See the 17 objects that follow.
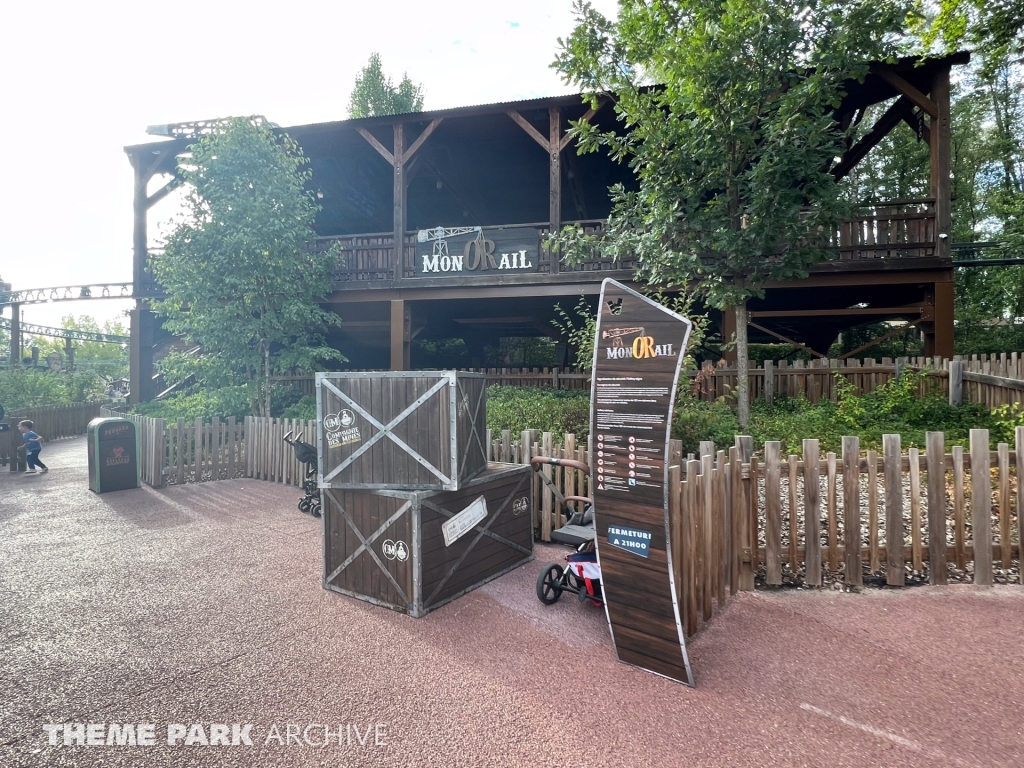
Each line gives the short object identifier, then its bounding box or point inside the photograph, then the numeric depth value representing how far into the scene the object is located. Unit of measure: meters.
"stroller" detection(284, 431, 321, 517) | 7.88
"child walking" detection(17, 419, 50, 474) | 11.55
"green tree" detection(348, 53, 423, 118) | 32.62
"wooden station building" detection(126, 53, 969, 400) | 11.16
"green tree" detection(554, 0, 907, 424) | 7.76
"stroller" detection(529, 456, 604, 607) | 4.40
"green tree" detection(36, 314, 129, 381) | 51.62
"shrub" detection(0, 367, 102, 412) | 18.58
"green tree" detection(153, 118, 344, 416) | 11.92
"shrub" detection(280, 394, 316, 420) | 12.95
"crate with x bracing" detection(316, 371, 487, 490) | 4.67
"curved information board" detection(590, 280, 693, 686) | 3.30
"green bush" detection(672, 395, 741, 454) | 7.93
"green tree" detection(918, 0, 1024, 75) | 14.20
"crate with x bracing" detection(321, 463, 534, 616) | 4.50
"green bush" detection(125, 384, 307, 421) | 12.80
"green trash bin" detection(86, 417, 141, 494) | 9.44
